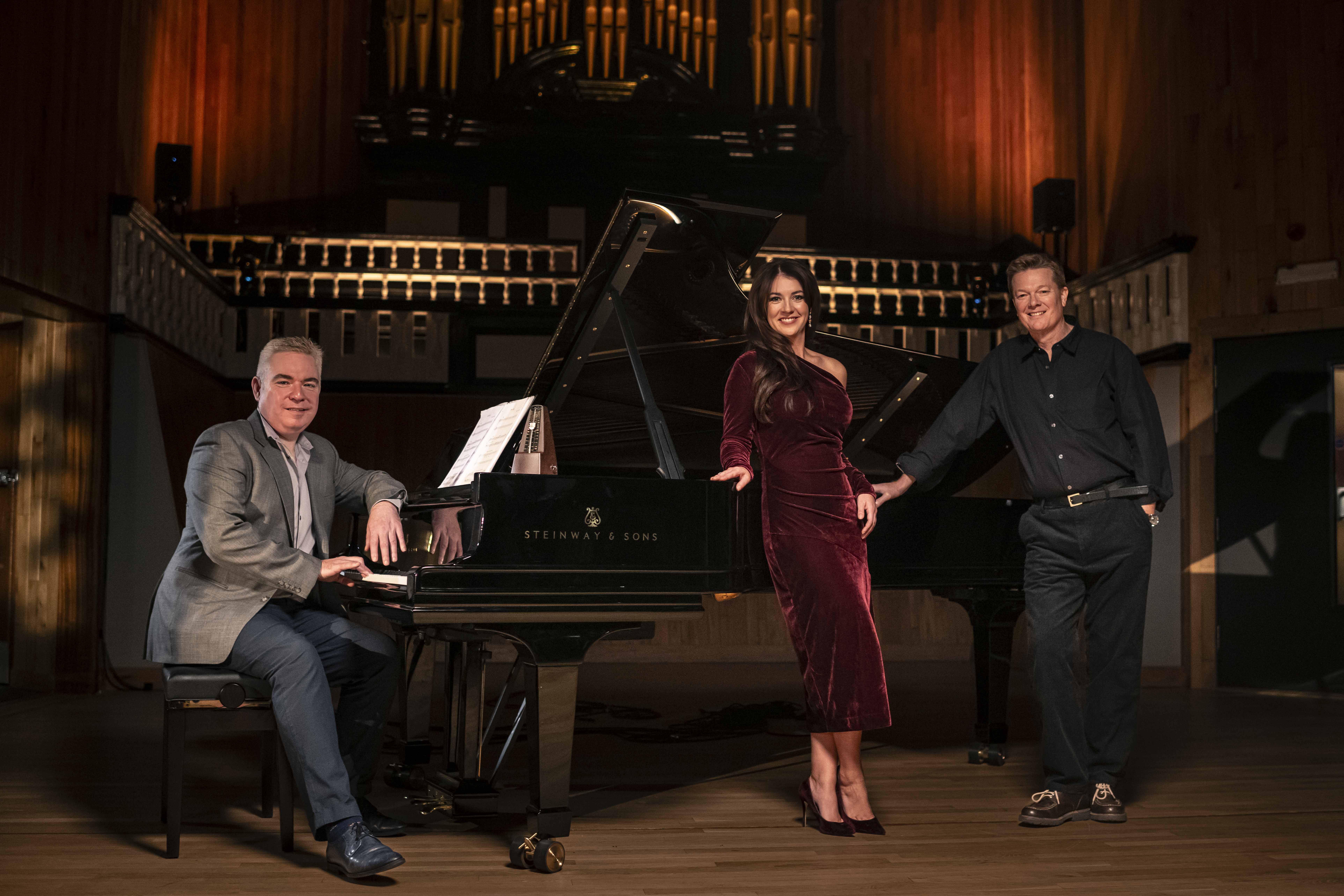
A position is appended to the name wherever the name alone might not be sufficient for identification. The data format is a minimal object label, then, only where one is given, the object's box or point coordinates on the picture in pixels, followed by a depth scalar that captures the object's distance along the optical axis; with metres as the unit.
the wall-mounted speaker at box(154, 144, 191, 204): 6.40
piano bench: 2.58
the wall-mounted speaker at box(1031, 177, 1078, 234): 7.18
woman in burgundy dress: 2.83
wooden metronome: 2.80
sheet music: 2.66
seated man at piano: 2.51
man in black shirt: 2.96
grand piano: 2.56
